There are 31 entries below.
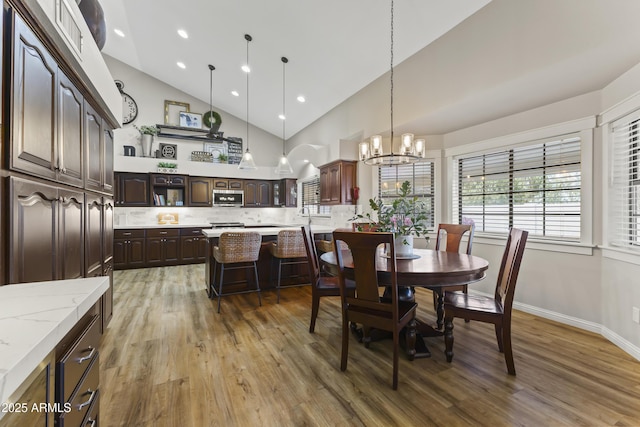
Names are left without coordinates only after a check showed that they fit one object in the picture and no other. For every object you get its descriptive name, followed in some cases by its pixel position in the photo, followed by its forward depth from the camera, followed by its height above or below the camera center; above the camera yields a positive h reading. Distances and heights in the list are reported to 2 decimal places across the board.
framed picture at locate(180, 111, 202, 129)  7.11 +2.28
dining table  2.05 -0.44
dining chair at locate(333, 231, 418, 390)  1.94 -0.61
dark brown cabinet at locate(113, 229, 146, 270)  5.78 -0.79
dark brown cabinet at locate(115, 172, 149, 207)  6.12 +0.46
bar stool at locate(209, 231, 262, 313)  3.50 -0.47
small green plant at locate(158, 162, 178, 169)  6.39 +1.02
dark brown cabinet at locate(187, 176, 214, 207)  6.86 +0.46
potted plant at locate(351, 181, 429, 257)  2.61 -0.12
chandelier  3.05 +0.66
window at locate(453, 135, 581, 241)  3.17 +0.29
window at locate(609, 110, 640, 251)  2.54 +0.25
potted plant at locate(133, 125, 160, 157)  6.53 +1.64
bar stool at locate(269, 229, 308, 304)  3.90 -0.49
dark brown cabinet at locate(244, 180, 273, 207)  7.55 +0.46
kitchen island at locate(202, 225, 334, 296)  4.02 -0.78
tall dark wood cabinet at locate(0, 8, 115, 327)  1.24 +0.27
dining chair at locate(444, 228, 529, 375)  2.09 -0.75
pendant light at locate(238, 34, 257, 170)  4.66 +0.80
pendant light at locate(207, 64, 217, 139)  7.29 +2.15
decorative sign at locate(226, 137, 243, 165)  7.58 +1.63
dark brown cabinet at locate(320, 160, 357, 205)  5.27 +0.57
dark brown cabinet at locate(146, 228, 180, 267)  6.06 -0.79
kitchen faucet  7.11 -0.01
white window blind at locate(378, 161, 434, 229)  4.60 +0.51
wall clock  6.51 +2.39
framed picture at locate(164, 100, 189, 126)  6.97 +2.48
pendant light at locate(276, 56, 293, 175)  4.82 +0.79
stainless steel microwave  7.13 +0.31
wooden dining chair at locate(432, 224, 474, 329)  3.12 -0.31
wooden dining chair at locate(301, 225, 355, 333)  2.73 -0.73
